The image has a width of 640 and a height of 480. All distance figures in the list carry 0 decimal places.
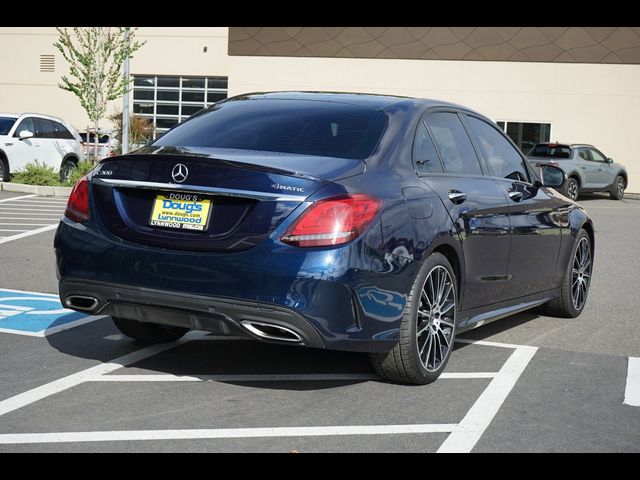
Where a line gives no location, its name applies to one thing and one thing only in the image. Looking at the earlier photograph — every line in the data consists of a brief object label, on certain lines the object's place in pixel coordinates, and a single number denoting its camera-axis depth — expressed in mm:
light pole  25309
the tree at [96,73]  24141
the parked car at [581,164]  25906
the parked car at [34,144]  21547
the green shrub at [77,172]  21609
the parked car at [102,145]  30673
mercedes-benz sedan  4879
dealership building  33156
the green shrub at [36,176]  20891
